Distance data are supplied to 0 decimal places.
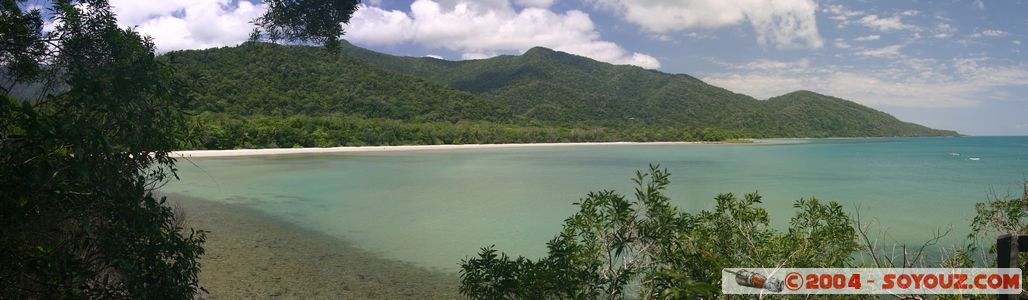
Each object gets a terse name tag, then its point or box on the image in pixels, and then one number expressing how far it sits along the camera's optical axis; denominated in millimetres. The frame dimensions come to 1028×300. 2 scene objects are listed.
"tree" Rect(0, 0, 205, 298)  2572
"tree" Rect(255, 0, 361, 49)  5211
